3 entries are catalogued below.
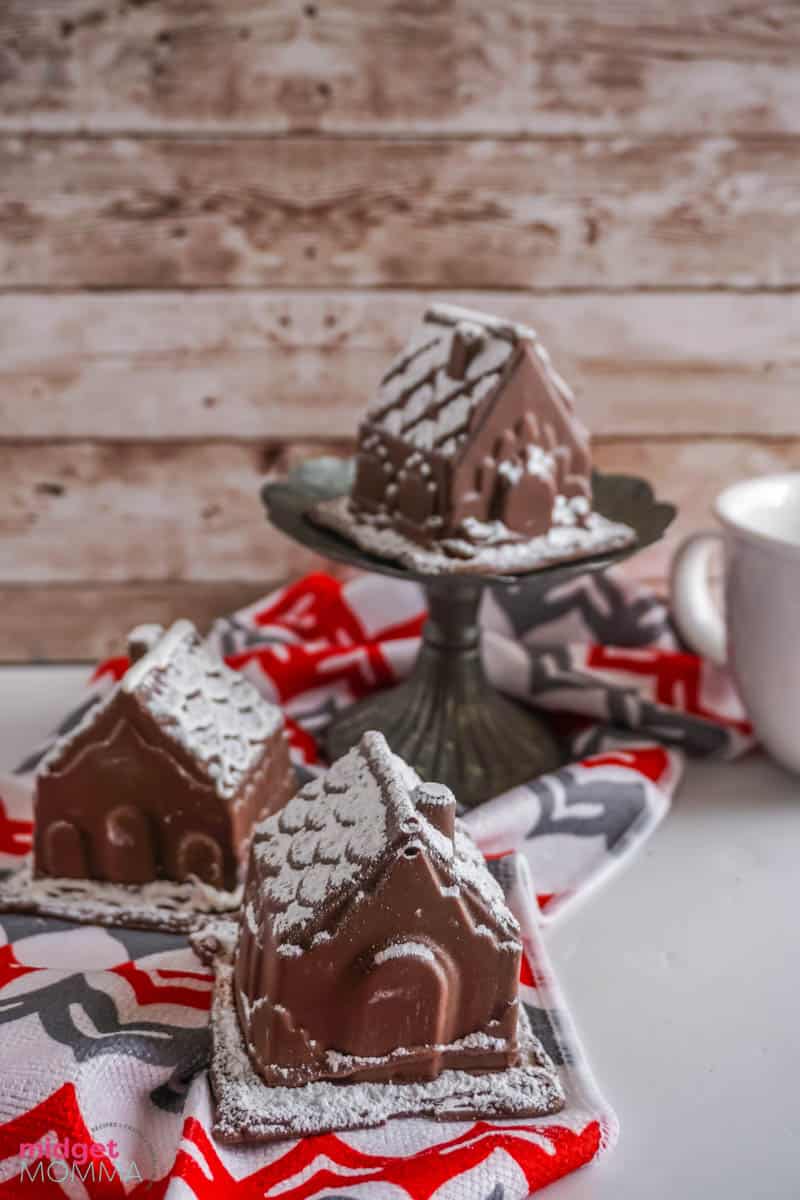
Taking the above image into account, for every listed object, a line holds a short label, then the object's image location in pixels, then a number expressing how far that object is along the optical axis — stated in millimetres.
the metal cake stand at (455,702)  1031
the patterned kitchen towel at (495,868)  646
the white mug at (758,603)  992
